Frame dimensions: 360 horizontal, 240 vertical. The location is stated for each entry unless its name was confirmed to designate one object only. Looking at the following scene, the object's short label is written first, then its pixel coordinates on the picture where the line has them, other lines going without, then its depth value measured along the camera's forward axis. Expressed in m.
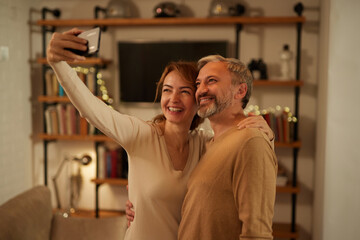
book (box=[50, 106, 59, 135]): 3.58
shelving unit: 3.20
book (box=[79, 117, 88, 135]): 3.52
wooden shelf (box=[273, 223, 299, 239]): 3.25
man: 1.13
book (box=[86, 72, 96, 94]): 3.47
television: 3.42
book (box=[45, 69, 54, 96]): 3.60
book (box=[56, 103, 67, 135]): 3.56
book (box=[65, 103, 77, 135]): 3.55
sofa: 2.14
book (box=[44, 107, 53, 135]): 3.58
